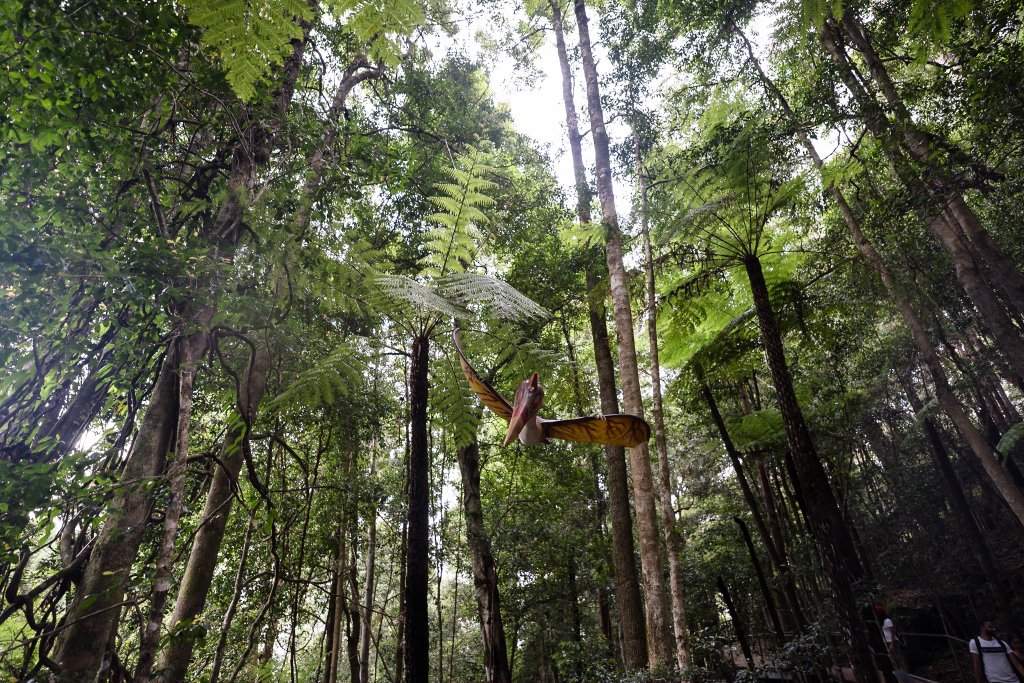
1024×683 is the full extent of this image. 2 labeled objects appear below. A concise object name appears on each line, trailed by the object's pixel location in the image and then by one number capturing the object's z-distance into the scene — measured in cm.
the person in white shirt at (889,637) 670
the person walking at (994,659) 496
